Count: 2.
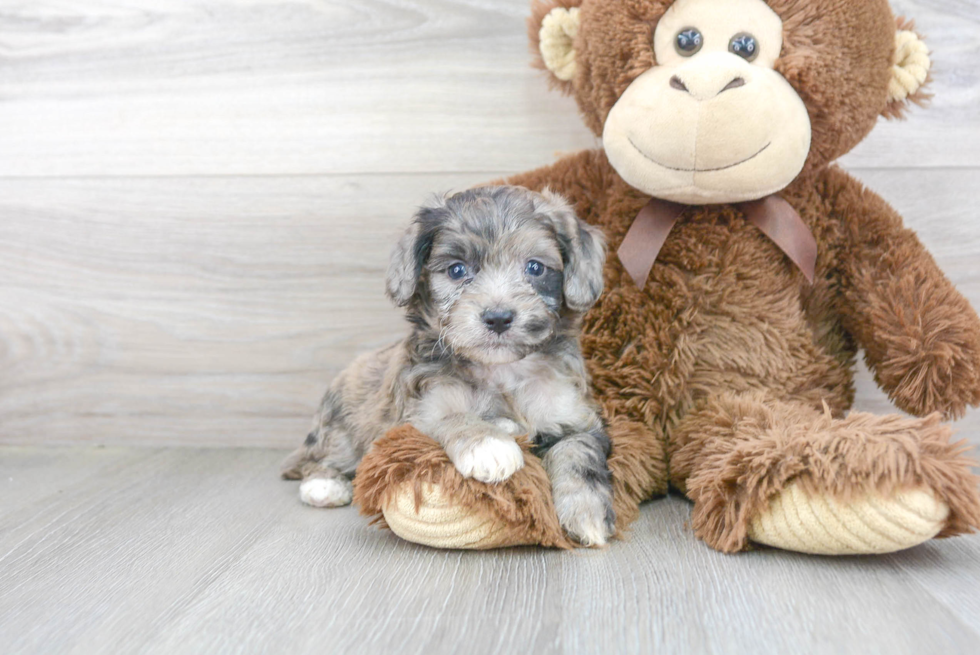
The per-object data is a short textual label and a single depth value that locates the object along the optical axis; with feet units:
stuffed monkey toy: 1.62
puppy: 1.75
